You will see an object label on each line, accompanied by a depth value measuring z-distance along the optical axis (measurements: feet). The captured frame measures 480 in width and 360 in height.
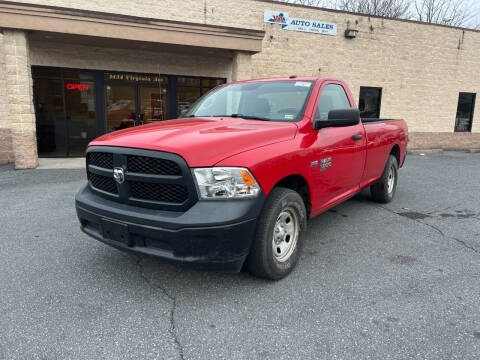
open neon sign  36.63
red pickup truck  8.38
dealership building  29.94
